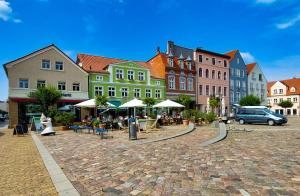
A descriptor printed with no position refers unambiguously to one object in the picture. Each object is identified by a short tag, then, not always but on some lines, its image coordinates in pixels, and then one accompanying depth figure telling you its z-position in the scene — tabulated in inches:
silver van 722.2
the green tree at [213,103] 823.0
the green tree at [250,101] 1317.5
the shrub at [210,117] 711.2
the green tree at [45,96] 701.1
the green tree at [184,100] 881.2
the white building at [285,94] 1935.8
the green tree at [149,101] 772.9
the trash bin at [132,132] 389.7
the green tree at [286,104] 1816.0
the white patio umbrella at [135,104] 624.6
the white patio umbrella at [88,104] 628.2
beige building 809.8
